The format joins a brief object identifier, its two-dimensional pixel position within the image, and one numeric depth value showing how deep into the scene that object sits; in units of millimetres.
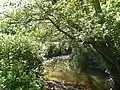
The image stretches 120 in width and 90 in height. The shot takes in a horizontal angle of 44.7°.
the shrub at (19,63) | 4407
